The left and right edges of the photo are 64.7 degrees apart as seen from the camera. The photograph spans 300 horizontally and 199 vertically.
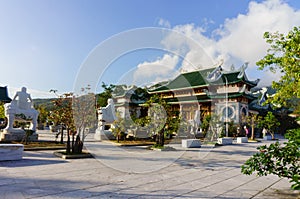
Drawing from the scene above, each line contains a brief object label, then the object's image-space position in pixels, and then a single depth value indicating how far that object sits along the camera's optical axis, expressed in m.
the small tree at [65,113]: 8.67
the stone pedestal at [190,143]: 12.75
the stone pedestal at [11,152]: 6.71
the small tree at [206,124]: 19.37
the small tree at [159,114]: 11.98
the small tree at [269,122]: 21.80
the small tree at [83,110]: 8.66
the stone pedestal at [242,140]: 18.36
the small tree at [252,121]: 22.00
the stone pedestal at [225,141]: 15.96
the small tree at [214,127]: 18.45
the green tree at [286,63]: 4.73
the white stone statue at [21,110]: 12.40
